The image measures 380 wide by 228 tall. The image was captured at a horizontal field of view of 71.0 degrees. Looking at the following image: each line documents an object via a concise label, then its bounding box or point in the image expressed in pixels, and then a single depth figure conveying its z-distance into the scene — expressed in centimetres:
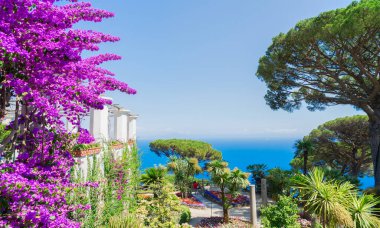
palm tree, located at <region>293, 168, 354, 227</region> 866
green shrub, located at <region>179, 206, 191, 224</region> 1388
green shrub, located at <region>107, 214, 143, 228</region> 794
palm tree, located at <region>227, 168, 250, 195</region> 1484
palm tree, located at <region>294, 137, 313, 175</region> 2159
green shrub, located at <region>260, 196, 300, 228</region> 974
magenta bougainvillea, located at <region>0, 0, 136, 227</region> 411
